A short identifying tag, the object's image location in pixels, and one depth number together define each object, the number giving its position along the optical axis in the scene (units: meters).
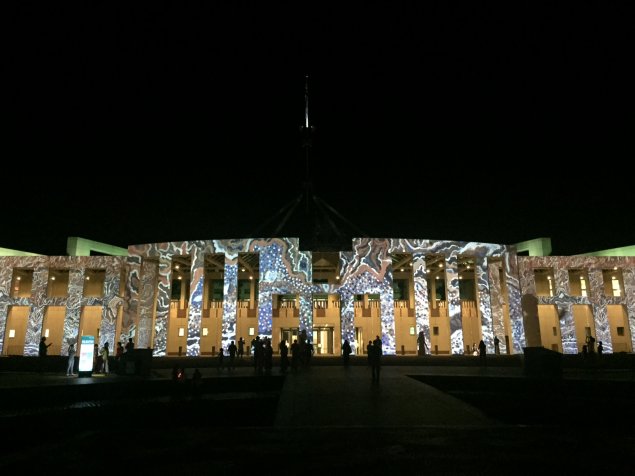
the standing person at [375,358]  14.31
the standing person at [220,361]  20.01
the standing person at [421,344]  26.97
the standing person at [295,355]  18.11
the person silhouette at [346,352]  20.36
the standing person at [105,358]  18.72
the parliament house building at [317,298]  28.86
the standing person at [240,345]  24.49
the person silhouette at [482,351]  21.59
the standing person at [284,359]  18.14
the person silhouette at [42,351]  21.73
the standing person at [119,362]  18.06
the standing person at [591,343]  25.41
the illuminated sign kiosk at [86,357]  17.69
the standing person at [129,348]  17.81
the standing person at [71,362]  17.89
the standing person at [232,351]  20.34
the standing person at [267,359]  17.85
